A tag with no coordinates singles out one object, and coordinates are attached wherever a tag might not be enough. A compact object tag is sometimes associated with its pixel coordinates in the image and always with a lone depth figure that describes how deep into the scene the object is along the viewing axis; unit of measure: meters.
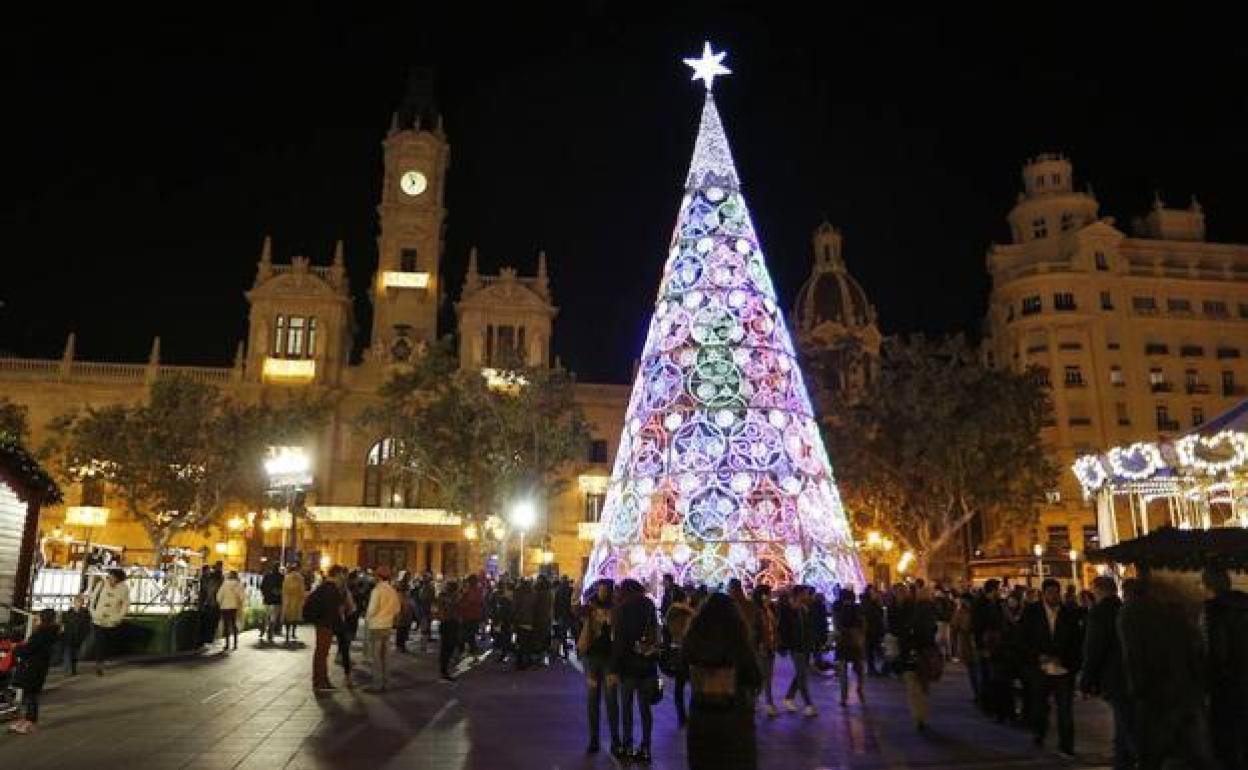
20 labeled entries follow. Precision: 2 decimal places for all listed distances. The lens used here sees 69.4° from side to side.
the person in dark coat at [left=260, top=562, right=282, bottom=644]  19.92
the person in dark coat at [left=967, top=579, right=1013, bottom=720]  10.71
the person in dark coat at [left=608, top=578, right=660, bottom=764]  8.10
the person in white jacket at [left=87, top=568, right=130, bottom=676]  13.75
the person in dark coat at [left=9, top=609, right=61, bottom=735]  9.09
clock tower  47.69
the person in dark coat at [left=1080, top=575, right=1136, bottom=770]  7.16
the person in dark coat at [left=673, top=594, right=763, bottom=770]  5.30
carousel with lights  15.48
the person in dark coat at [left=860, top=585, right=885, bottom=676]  16.39
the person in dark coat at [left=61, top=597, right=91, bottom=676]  13.62
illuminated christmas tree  16.11
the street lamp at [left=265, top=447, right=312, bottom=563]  18.58
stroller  10.14
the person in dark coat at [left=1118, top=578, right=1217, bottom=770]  6.06
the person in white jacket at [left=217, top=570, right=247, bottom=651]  17.81
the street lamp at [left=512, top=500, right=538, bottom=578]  29.92
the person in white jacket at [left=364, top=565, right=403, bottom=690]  12.57
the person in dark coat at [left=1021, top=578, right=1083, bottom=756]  9.10
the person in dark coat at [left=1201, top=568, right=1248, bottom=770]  6.51
